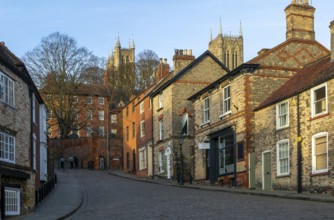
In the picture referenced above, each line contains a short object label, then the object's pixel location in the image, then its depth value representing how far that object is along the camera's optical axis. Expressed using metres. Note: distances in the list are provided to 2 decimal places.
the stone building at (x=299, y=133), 22.88
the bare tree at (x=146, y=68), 89.12
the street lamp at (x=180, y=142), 34.78
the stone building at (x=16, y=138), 18.52
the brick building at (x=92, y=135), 68.00
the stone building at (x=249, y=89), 29.52
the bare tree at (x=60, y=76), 61.97
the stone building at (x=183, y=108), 40.84
